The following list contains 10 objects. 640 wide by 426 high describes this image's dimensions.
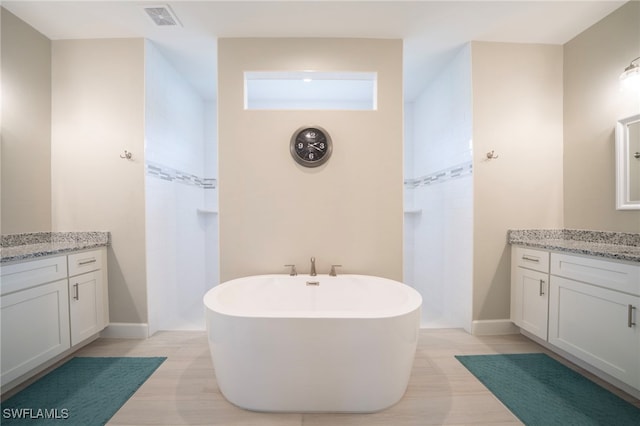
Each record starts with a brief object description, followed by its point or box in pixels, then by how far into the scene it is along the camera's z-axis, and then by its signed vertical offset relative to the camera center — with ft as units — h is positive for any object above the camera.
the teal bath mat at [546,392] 4.88 -3.89
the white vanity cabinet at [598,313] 5.15 -2.31
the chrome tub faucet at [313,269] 7.50 -1.68
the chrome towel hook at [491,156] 8.04 +1.65
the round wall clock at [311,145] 7.74 +1.94
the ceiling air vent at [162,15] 6.64 +5.16
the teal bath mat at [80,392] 4.89 -3.81
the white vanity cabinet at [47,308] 5.28 -2.27
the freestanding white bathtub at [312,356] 4.57 -2.62
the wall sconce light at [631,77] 6.13 +3.12
